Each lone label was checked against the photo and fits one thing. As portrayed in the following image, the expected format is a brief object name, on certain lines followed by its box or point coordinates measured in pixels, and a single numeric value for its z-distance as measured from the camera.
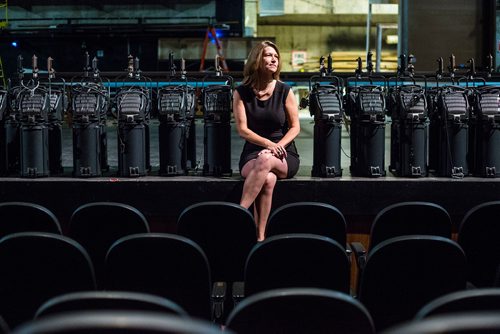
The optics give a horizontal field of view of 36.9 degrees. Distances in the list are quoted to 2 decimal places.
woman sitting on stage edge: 5.68
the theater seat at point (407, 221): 3.91
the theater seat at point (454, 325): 1.50
